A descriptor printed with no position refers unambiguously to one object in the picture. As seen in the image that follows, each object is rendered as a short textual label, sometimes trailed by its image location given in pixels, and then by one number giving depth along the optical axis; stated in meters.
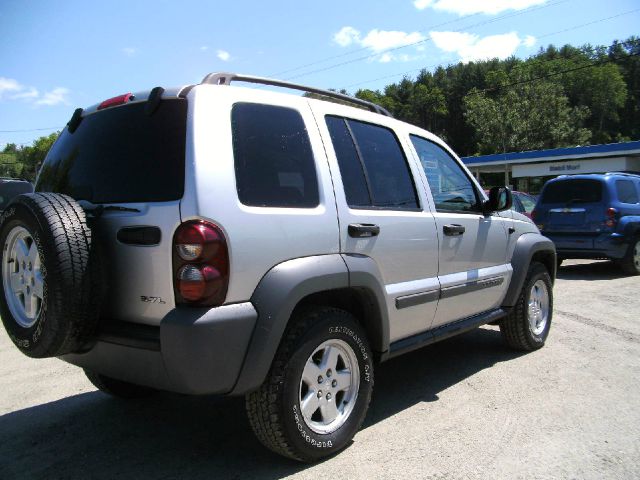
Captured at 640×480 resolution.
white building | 31.31
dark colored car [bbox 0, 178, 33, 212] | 10.17
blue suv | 9.54
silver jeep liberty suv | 2.46
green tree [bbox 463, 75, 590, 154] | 55.47
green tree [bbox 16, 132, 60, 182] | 96.12
